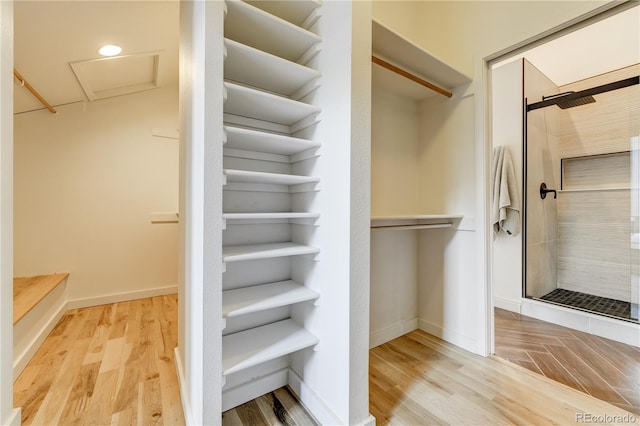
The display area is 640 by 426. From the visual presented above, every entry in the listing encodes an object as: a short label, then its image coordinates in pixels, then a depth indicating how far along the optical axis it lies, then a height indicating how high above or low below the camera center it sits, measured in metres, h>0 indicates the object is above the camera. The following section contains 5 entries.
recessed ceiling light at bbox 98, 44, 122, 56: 2.05 +1.25
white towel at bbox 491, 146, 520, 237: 2.51 +0.16
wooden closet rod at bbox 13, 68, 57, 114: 1.93 +0.97
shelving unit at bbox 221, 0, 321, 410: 1.25 +0.14
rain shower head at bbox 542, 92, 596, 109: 2.33 +0.99
